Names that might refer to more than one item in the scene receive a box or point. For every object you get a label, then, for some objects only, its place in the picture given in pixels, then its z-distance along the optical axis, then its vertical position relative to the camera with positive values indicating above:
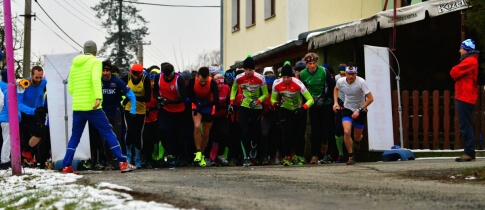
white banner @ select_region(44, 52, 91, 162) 16.94 +0.73
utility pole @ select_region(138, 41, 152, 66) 80.94 +7.41
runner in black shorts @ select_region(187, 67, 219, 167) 16.61 +0.72
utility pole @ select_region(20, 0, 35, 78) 35.84 +3.93
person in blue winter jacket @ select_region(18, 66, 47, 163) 17.34 +0.71
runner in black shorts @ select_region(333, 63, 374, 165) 15.99 +0.69
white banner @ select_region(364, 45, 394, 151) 18.12 +0.74
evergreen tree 85.19 +9.61
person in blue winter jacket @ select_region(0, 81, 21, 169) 15.11 +0.16
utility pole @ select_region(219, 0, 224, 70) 38.88 +4.31
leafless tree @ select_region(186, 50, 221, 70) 93.21 +7.95
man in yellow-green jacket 13.84 +0.62
